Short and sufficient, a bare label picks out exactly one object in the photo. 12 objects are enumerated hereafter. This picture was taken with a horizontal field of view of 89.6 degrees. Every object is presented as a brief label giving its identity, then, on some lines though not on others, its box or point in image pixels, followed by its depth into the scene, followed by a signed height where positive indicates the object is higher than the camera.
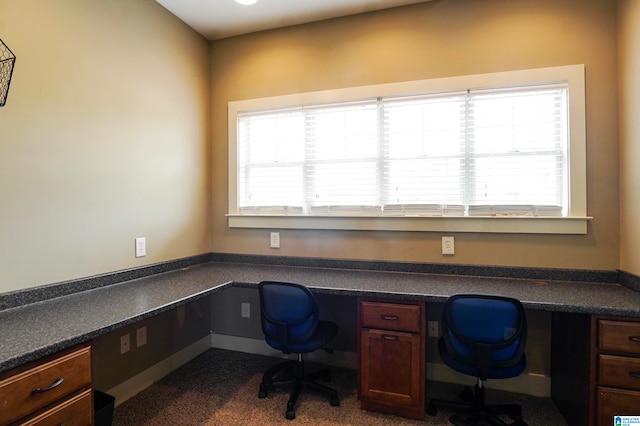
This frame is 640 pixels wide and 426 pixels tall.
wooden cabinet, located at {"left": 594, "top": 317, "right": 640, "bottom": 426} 1.57 -0.80
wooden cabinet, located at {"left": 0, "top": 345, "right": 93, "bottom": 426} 1.07 -0.65
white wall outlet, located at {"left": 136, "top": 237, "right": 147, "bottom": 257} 2.25 -0.25
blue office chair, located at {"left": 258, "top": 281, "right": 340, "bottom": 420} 2.00 -0.74
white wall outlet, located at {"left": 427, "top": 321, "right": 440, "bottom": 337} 2.43 -0.90
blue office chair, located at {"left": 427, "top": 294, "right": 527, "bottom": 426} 1.68 -0.68
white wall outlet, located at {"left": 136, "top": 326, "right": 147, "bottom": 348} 2.27 -0.89
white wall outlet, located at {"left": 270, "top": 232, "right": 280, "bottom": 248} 2.79 -0.25
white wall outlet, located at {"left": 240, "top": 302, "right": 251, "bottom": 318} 2.90 -0.89
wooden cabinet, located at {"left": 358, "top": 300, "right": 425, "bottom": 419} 1.93 -0.90
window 2.18 +0.41
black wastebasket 1.62 -1.01
